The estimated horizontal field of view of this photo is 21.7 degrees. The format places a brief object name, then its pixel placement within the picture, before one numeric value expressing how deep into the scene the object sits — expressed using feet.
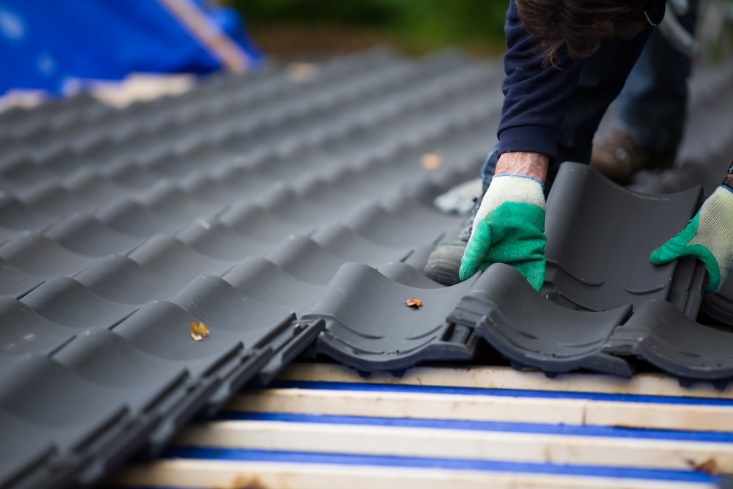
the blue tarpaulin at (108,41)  20.65
